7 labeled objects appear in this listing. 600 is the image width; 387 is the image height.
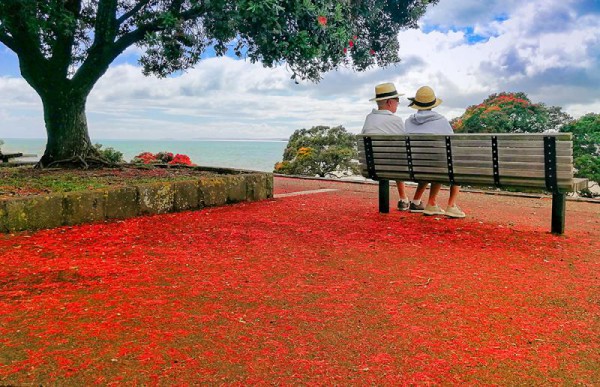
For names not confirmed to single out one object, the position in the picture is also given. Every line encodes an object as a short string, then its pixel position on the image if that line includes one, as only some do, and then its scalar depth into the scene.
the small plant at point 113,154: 13.49
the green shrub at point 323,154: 15.16
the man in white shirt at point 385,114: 6.83
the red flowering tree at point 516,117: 12.72
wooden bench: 5.24
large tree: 7.81
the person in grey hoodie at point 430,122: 6.47
